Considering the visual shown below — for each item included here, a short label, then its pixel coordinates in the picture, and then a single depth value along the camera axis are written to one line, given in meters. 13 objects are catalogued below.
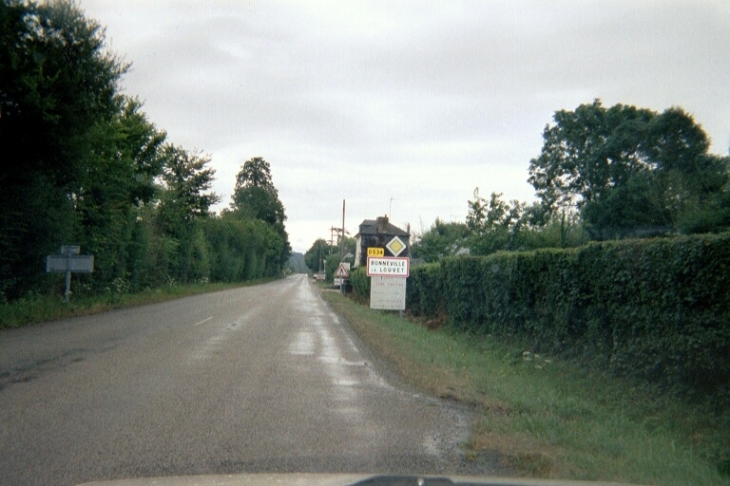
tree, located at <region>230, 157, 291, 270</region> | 105.44
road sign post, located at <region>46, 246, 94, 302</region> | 24.30
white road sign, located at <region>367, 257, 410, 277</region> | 25.53
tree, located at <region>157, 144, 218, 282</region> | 47.00
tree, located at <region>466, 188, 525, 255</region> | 30.39
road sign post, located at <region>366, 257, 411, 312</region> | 25.90
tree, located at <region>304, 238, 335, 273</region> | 167.14
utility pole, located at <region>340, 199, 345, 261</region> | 63.03
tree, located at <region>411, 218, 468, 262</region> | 37.74
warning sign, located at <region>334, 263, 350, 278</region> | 50.50
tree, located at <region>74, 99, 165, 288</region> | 28.47
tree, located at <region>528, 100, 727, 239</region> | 24.02
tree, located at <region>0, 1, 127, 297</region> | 19.77
